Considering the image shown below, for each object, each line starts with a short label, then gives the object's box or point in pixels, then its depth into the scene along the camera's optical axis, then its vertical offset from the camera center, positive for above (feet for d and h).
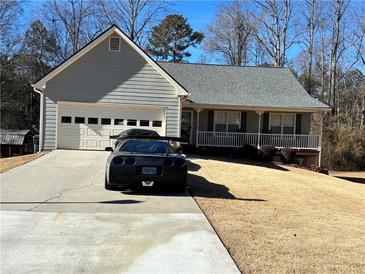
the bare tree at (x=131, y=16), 145.69 +34.52
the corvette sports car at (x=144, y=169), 34.60 -3.63
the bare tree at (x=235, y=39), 165.37 +33.19
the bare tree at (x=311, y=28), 159.43 +36.86
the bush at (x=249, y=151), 83.35 -4.47
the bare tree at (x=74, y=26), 145.69 +30.48
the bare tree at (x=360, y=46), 154.36 +29.63
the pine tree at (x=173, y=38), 168.25 +33.04
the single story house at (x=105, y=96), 70.69 +4.07
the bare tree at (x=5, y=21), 128.36 +27.50
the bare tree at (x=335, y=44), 150.61 +30.37
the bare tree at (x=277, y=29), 155.75 +34.90
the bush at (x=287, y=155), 84.02 -4.89
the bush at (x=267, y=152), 83.30 -4.50
